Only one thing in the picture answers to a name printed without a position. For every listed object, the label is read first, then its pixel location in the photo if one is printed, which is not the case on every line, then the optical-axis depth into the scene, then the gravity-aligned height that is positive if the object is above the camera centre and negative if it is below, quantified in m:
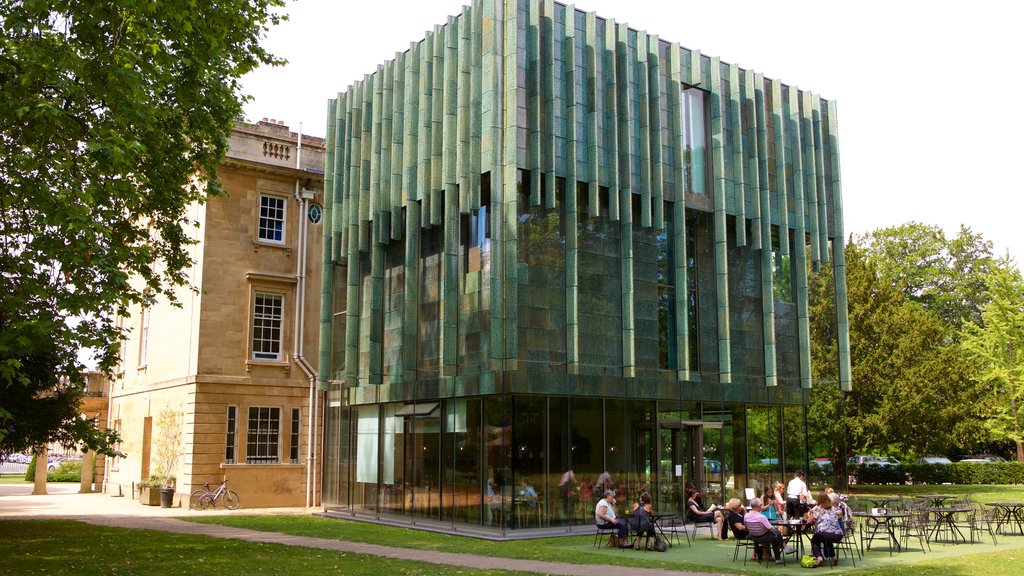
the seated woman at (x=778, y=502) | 20.69 -1.92
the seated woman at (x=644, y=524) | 18.47 -2.15
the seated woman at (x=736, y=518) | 16.78 -1.97
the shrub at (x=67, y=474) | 53.28 -3.15
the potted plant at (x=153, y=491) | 32.28 -2.54
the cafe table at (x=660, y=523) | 18.63 -2.29
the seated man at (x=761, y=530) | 16.11 -1.99
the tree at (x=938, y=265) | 68.12 +12.35
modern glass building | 22.52 +4.35
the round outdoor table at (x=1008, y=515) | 20.62 -2.31
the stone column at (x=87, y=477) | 41.25 -2.58
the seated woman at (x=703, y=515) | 21.27 -2.34
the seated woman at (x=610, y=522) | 19.08 -2.20
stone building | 30.98 +3.11
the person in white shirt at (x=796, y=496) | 21.38 -1.87
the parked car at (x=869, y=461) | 49.50 -2.39
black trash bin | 31.14 -2.66
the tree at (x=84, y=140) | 13.67 +4.77
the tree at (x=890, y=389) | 38.69 +1.52
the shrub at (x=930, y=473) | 47.53 -2.79
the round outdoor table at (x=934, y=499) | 23.58 -2.12
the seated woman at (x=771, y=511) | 20.11 -2.05
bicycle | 29.94 -2.62
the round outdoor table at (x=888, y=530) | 17.20 -2.27
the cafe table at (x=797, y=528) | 16.48 -2.08
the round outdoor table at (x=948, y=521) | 18.61 -2.21
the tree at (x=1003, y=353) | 49.69 +4.10
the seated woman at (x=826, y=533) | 15.97 -2.02
